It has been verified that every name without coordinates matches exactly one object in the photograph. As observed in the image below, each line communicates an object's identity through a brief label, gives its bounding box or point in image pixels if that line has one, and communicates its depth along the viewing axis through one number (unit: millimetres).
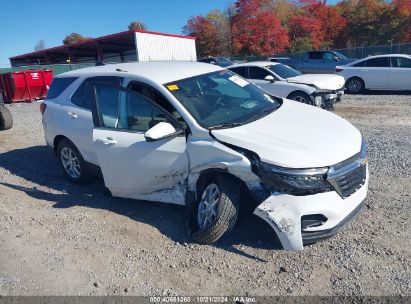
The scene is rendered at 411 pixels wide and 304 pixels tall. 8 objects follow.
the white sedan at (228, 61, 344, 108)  9602
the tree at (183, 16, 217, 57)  48156
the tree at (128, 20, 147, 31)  80562
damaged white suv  3080
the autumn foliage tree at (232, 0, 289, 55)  39281
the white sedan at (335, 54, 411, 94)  12500
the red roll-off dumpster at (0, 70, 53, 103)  15711
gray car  19641
